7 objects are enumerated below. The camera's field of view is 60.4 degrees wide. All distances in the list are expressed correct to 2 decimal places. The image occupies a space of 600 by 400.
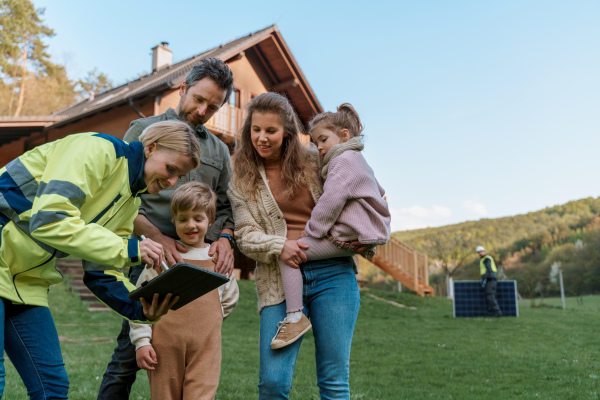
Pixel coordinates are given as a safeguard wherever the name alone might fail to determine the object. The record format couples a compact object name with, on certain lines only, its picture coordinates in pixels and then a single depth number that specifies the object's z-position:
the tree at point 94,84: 37.66
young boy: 2.51
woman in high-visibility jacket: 1.82
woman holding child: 2.39
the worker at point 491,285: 13.50
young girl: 2.46
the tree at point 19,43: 30.88
